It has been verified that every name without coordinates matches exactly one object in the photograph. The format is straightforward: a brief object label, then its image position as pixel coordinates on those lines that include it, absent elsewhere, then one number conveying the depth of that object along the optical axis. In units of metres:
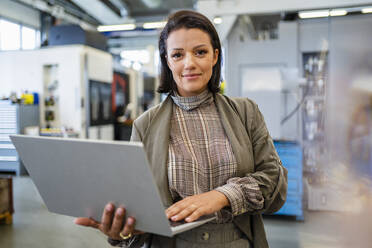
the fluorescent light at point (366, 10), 2.93
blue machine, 3.26
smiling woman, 0.93
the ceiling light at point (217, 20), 3.25
